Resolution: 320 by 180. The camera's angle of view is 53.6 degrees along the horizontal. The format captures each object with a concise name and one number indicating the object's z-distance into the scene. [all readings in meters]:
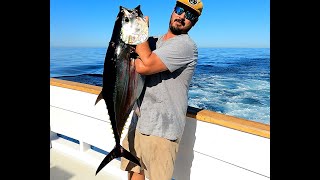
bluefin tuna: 1.39
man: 1.61
